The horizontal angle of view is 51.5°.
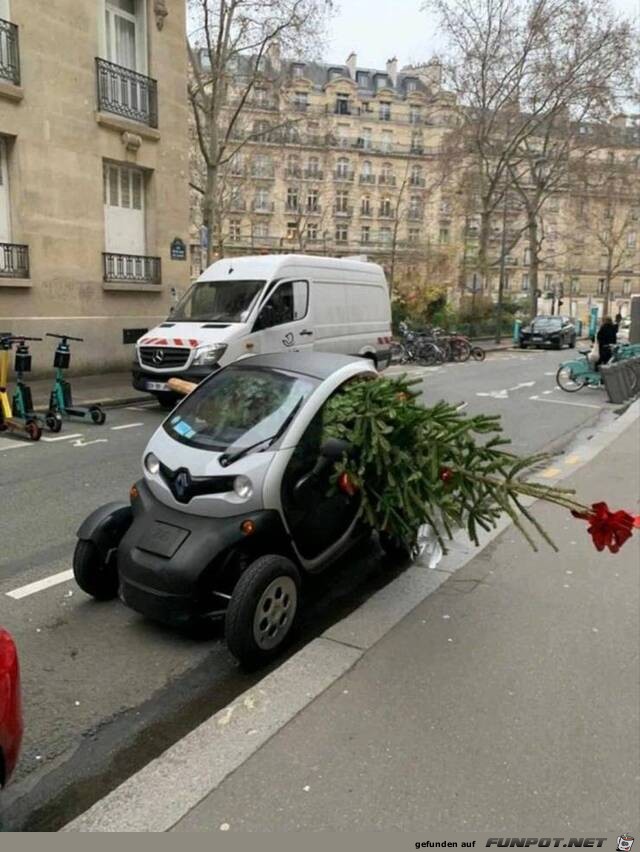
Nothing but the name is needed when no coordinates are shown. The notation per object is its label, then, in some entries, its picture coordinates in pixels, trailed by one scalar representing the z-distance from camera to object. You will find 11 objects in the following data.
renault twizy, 3.36
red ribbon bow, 3.15
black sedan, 31.58
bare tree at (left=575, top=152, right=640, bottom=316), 39.98
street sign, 17.42
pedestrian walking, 15.77
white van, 10.83
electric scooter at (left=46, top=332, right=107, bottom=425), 9.98
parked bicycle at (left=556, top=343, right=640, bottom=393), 15.33
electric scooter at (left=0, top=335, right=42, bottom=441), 9.02
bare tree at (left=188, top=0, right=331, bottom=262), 21.00
